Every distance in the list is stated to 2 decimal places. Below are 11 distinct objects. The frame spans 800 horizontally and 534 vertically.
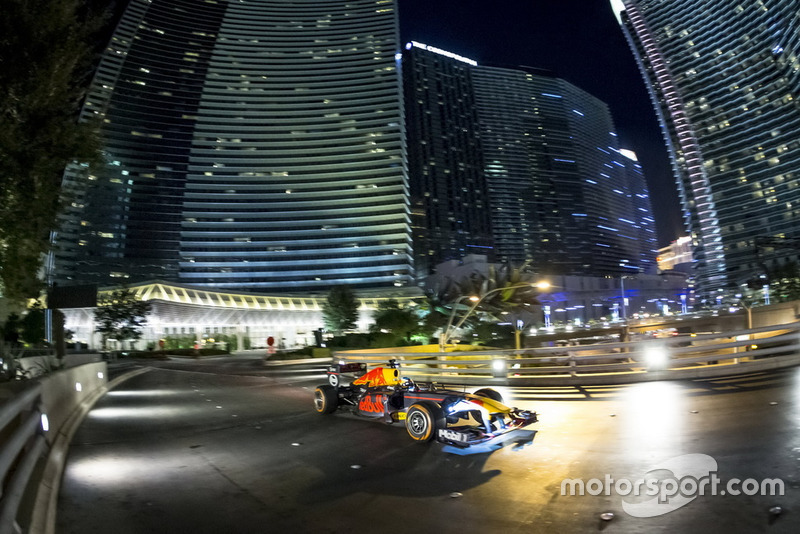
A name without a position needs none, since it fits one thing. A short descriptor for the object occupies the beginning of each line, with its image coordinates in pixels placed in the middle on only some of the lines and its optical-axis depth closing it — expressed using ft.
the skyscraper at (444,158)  586.04
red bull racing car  26.61
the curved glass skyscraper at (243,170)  426.10
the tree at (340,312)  210.38
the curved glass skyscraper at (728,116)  444.96
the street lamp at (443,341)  81.25
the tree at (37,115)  29.84
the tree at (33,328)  103.00
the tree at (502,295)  127.95
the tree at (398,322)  162.44
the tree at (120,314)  200.85
